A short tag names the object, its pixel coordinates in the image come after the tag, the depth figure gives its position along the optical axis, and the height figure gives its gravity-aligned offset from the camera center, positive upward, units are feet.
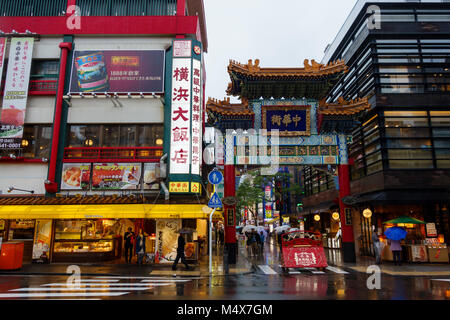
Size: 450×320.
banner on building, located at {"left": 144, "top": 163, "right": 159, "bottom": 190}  63.05 +8.92
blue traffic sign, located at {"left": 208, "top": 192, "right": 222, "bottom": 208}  47.03 +3.20
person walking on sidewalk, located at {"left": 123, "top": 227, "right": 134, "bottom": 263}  58.85 -3.89
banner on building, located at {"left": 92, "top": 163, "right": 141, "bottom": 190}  62.80 +9.52
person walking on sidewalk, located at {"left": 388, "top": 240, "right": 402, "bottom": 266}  56.03 -4.60
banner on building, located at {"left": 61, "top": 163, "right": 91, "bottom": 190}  62.95 +9.54
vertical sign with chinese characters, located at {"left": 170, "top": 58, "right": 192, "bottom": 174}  62.69 +21.52
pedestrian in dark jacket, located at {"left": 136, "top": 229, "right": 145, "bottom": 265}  55.57 -4.37
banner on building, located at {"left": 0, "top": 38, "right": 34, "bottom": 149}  63.57 +27.01
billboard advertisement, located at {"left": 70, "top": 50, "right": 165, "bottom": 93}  66.49 +32.42
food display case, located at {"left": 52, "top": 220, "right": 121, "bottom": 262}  59.21 -3.60
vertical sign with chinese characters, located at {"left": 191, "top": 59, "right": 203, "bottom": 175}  63.05 +21.60
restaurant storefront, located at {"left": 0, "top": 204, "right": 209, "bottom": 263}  55.67 -1.24
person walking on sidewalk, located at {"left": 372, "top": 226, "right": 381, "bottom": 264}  56.95 -4.30
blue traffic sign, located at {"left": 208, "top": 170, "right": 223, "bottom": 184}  47.26 +7.07
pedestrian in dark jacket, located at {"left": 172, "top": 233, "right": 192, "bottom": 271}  50.30 -4.51
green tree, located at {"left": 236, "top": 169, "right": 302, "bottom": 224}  117.80 +14.79
